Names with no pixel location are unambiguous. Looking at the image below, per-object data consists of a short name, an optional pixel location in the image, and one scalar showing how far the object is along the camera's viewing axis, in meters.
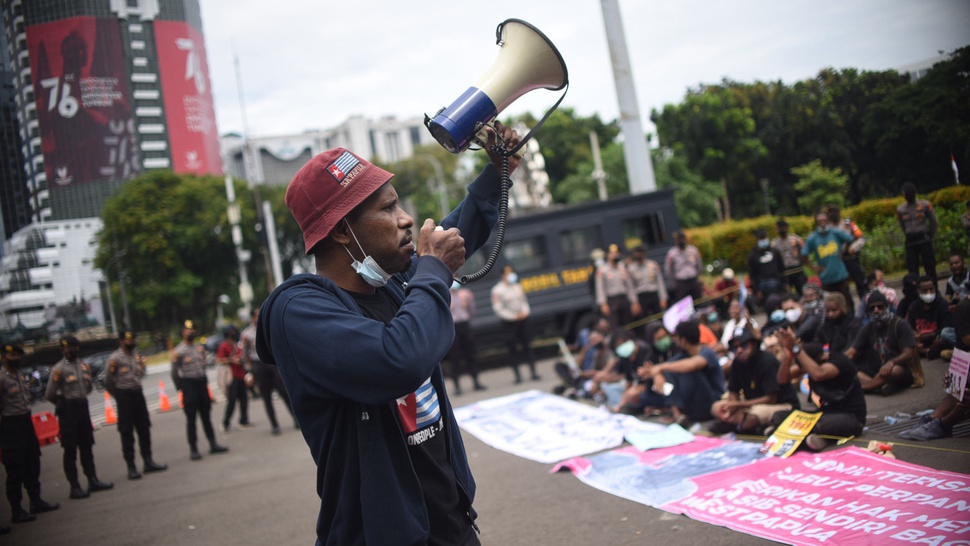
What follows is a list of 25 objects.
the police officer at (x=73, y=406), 8.02
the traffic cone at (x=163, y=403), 15.63
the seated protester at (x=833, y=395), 5.73
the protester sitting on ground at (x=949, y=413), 4.93
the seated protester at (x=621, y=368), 9.55
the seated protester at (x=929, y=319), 6.01
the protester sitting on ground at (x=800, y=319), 8.29
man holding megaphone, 1.82
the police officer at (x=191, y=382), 10.25
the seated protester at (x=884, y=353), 6.48
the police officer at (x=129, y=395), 9.04
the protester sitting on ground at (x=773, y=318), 7.80
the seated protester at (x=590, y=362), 10.65
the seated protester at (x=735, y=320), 8.96
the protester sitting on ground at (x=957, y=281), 5.29
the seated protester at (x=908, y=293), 6.34
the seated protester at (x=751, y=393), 6.66
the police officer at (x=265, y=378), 11.60
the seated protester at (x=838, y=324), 7.33
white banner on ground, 7.58
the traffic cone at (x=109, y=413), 9.39
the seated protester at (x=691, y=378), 7.60
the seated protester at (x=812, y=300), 8.49
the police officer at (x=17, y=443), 6.76
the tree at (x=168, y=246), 9.91
